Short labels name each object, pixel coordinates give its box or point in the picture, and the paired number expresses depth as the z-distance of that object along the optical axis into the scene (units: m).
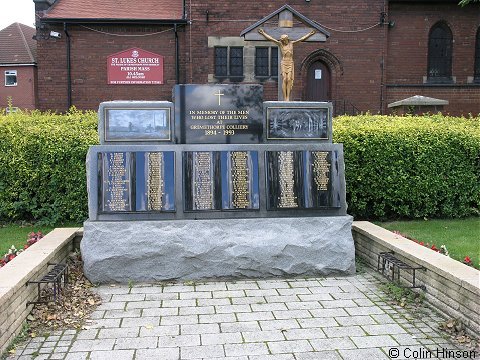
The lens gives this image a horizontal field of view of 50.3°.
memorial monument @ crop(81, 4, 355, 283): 6.10
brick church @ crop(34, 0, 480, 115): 21.23
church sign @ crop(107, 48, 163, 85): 21.42
